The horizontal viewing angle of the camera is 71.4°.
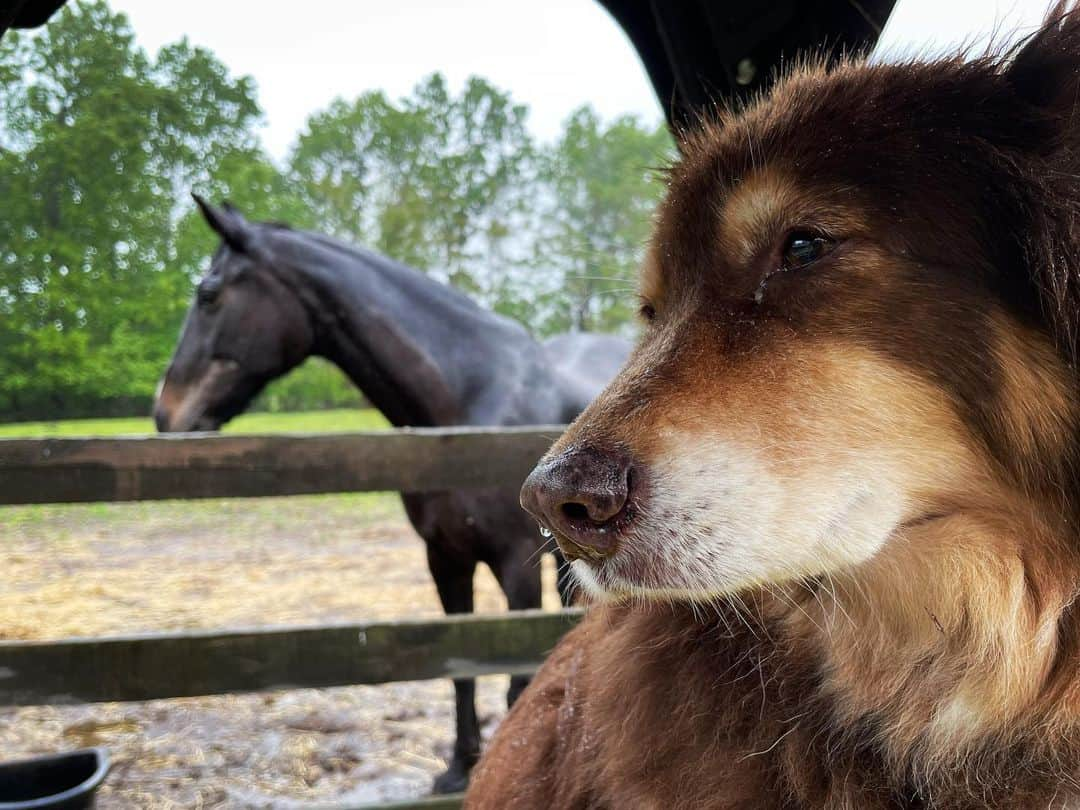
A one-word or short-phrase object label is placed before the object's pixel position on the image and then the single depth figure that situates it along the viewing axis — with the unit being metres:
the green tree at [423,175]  13.09
